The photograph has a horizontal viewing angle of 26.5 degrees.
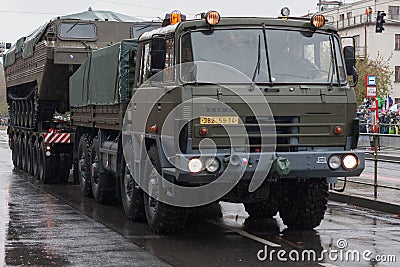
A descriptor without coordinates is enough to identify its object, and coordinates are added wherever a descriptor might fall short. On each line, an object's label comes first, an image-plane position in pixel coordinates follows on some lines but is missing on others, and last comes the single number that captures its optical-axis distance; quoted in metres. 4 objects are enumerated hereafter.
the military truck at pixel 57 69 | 18.91
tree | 55.47
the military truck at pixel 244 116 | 10.23
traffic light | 39.41
